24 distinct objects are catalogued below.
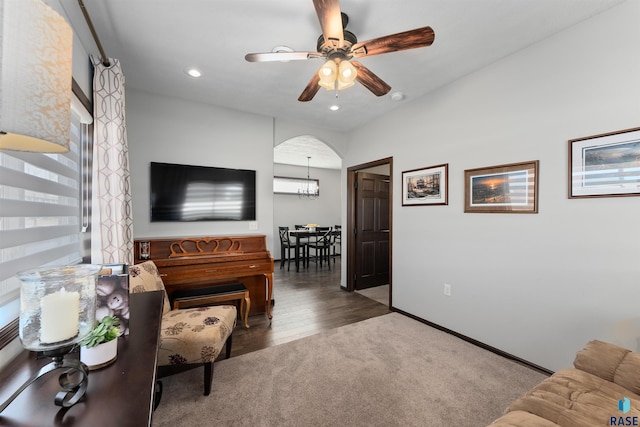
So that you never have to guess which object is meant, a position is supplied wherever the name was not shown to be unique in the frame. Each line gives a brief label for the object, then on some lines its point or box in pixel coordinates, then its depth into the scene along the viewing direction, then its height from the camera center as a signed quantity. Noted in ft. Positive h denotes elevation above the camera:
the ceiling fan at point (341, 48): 4.87 +3.46
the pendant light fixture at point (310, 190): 24.70 +2.13
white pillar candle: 2.38 -0.99
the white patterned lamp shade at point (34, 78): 1.79 +1.00
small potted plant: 2.86 -1.52
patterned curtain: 6.75 +1.19
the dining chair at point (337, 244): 23.30 -3.12
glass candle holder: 2.36 -0.91
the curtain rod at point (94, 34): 5.35 +3.97
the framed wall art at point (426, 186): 9.46 +1.05
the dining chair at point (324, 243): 21.06 -2.53
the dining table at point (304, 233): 19.84 -1.68
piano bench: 8.89 -2.97
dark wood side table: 2.15 -1.75
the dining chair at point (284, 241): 20.53 -2.36
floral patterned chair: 5.93 -2.87
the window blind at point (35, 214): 3.50 -0.05
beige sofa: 3.41 -2.72
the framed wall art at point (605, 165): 5.62 +1.12
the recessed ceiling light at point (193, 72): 8.15 +4.46
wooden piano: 9.27 -1.88
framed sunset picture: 7.20 +0.74
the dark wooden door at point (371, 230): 14.44 -1.01
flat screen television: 10.03 +0.77
